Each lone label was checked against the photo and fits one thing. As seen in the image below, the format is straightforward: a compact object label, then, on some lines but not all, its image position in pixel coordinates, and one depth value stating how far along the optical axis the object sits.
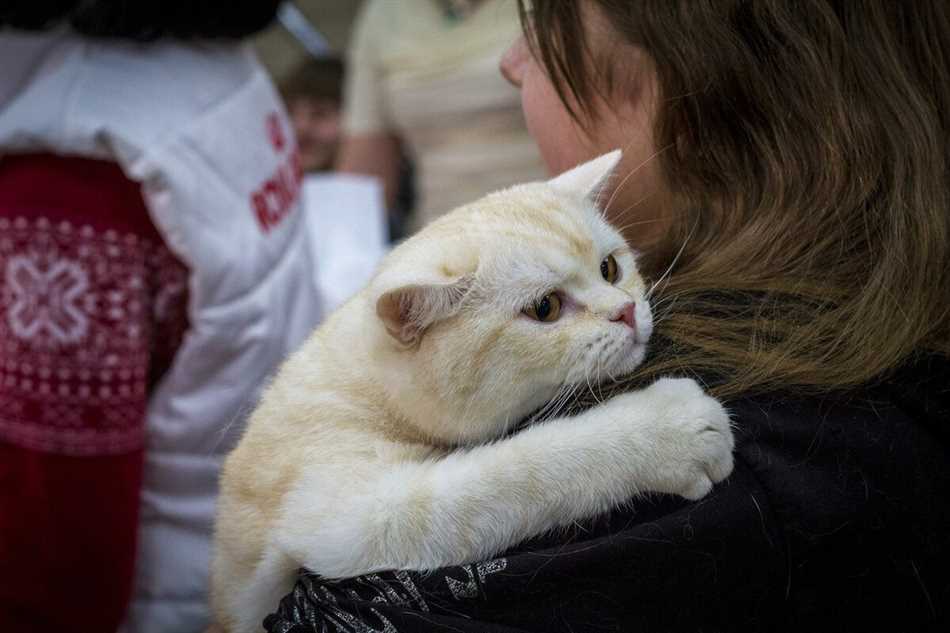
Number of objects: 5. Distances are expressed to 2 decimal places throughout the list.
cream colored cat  0.84
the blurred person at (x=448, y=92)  2.22
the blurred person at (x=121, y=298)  1.29
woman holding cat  0.79
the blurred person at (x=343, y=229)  2.09
